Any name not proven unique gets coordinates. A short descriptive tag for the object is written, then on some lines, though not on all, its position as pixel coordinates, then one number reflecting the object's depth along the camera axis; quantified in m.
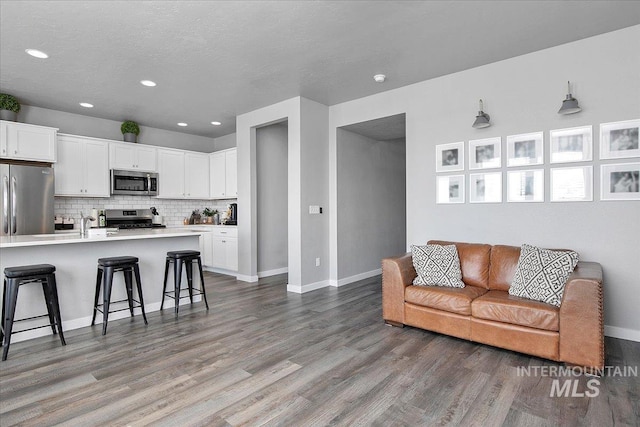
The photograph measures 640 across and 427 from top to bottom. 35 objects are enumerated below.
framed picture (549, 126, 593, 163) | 3.22
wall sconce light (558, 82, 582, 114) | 3.14
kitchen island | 3.14
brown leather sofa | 2.44
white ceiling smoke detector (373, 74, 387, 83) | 4.09
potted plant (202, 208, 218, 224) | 7.19
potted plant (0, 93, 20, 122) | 4.64
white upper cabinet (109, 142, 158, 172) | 5.88
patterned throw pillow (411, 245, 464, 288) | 3.35
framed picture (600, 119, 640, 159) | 3.02
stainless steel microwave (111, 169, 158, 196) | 5.93
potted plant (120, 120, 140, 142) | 6.05
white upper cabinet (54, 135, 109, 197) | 5.30
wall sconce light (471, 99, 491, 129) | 3.68
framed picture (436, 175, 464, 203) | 3.98
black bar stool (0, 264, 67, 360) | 2.81
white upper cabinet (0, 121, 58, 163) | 4.68
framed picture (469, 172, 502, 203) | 3.72
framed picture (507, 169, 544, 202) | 3.46
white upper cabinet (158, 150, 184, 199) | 6.51
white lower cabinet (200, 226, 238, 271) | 6.09
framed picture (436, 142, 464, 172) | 3.97
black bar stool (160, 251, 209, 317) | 3.96
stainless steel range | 6.08
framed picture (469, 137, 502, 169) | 3.73
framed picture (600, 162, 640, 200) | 3.01
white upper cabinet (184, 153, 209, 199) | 6.87
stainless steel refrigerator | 4.55
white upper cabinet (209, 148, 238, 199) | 6.55
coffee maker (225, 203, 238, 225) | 6.56
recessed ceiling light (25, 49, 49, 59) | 3.42
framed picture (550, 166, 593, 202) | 3.21
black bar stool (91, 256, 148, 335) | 3.34
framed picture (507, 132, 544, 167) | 3.46
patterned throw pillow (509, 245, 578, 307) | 2.73
